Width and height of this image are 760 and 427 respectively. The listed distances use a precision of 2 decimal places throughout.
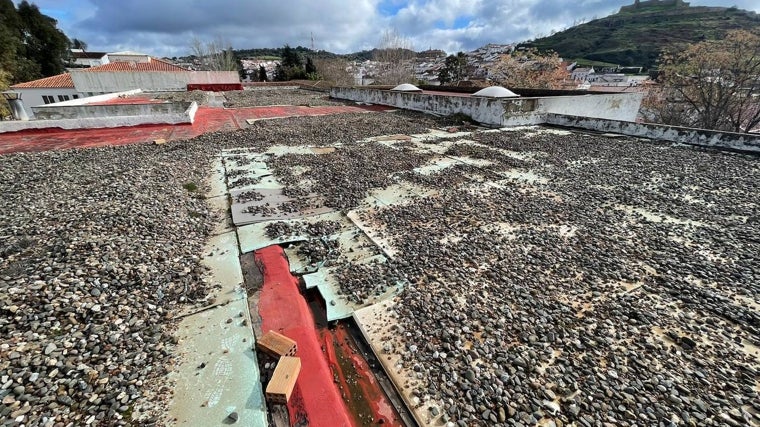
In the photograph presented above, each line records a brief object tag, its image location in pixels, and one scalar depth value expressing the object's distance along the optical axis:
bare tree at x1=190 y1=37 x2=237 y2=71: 50.56
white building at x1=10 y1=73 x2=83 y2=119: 32.06
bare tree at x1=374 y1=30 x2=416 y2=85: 42.22
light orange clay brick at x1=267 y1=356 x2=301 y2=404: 2.30
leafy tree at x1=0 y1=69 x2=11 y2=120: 25.64
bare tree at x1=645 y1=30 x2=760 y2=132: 17.94
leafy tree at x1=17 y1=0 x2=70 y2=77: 38.09
